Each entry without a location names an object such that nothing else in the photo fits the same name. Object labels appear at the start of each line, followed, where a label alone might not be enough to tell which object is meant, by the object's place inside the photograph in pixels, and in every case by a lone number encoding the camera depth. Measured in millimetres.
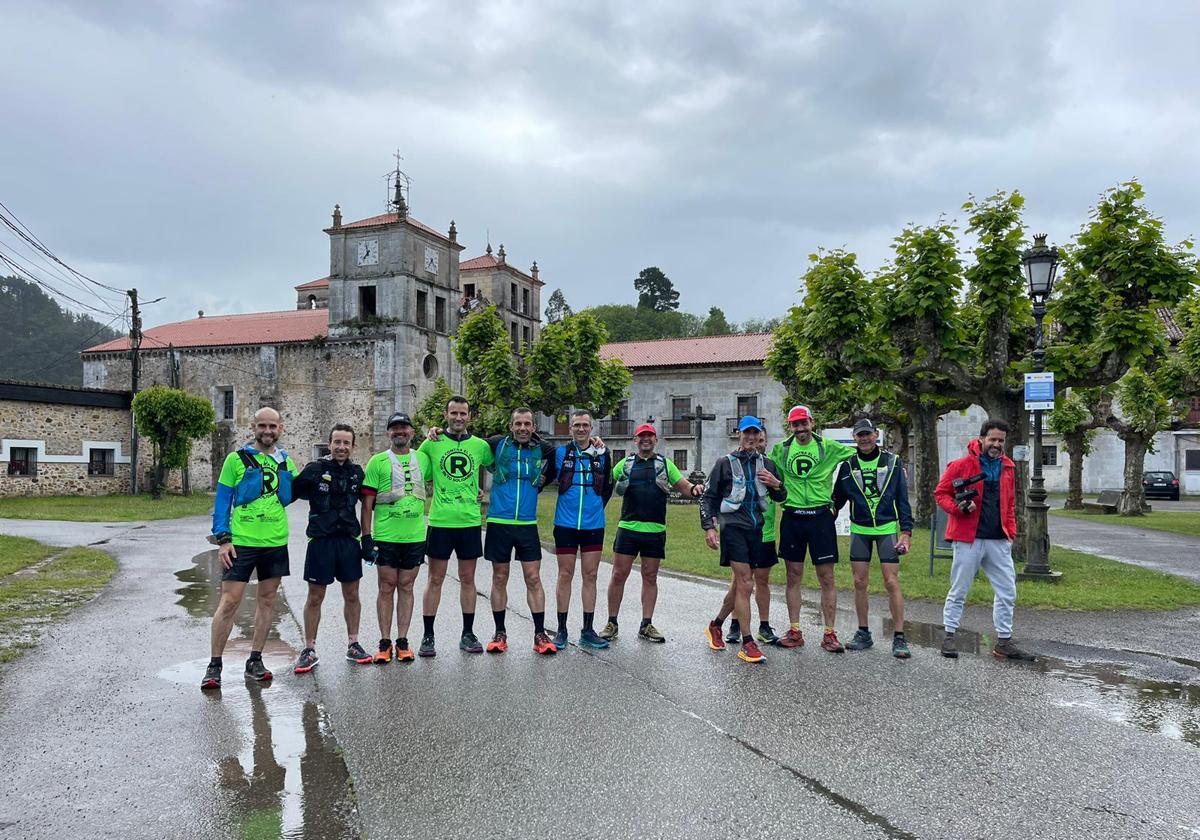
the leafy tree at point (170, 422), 34875
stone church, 46375
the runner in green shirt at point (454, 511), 7078
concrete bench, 28656
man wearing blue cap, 7273
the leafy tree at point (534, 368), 27141
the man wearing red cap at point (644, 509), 7508
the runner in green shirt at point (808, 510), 7379
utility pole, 35534
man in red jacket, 7312
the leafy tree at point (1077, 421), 27922
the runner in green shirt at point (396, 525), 6902
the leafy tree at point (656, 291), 99062
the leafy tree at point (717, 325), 88312
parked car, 40812
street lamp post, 11164
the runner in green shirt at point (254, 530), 6273
